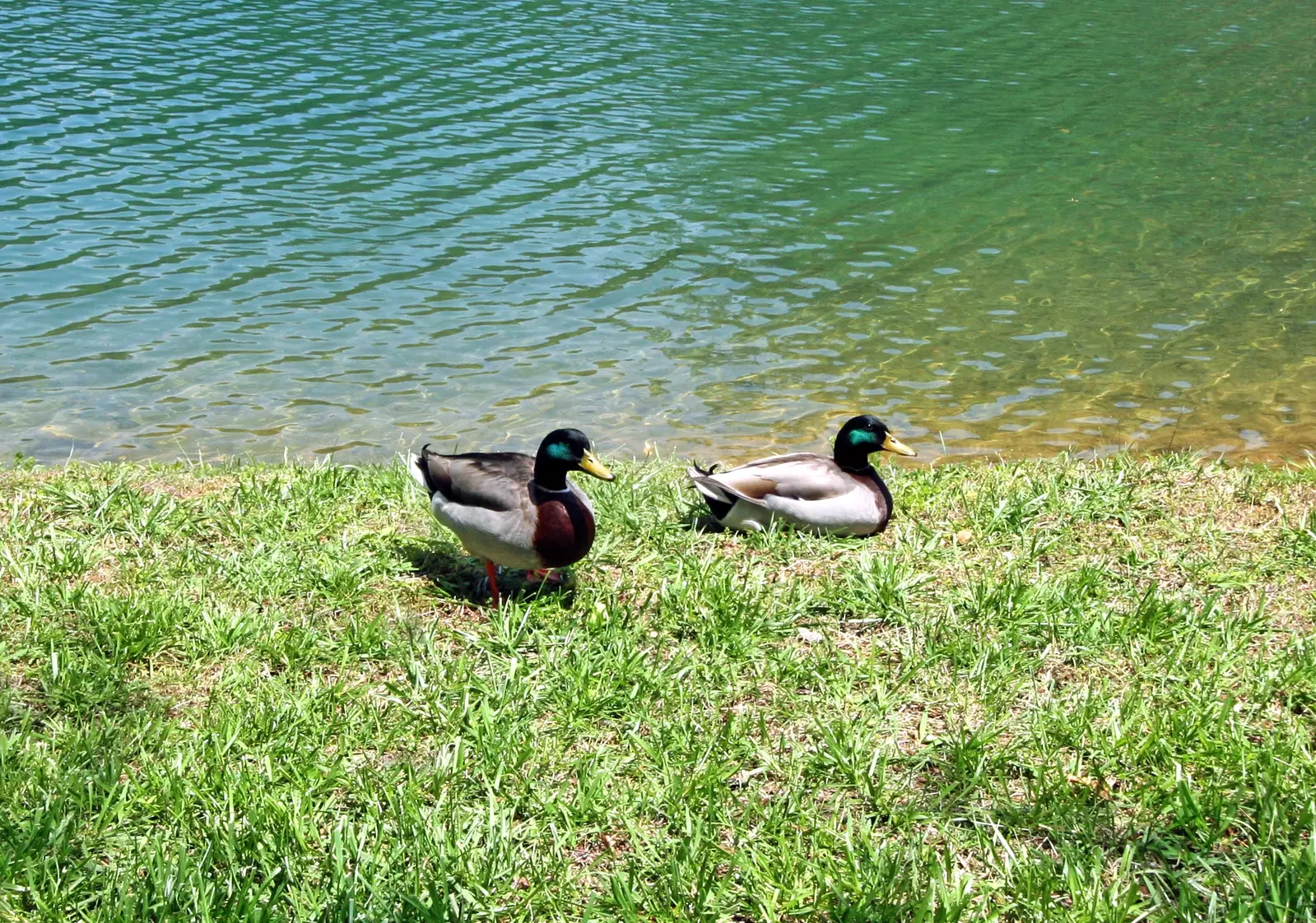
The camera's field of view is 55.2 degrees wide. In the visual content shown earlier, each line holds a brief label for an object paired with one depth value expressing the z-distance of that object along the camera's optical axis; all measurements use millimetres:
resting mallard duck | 5289
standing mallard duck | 4523
